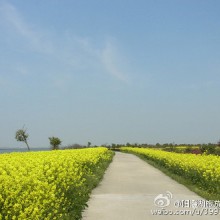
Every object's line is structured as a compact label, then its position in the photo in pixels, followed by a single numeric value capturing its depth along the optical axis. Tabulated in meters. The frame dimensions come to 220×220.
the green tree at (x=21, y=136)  51.21
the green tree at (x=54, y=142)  53.67
